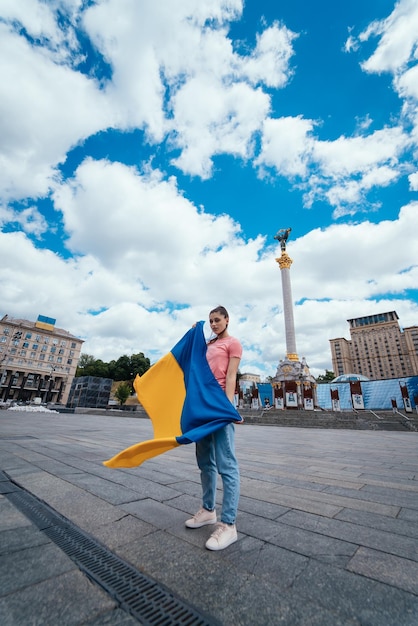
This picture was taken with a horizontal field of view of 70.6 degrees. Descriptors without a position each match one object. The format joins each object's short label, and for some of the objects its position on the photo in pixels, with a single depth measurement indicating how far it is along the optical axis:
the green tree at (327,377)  101.79
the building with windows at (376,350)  114.38
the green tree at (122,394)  51.38
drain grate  1.44
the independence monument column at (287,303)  43.36
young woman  2.26
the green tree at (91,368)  77.42
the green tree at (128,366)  74.31
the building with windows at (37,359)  69.24
